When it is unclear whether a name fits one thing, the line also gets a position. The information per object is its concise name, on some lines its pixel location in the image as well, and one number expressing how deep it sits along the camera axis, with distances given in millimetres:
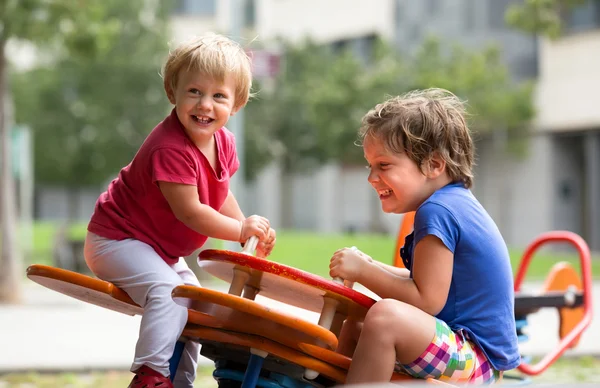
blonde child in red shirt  4950
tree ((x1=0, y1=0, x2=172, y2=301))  61771
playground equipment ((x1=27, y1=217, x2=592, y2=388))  4446
